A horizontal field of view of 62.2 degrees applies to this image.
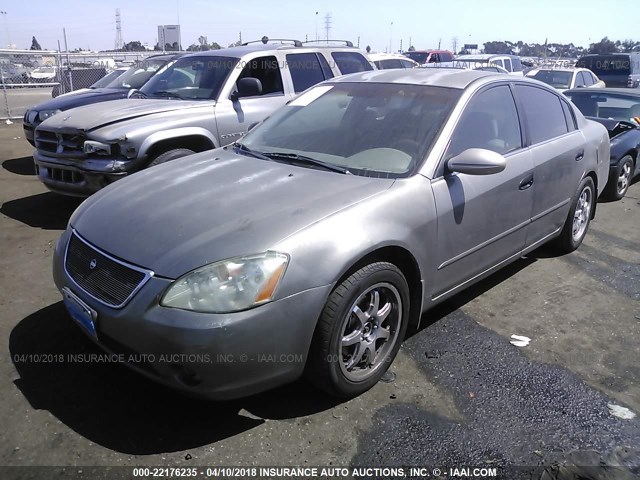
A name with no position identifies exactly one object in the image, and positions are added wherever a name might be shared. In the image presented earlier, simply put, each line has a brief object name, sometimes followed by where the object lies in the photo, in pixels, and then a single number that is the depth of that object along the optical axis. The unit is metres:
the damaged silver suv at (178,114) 5.52
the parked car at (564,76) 13.89
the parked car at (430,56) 23.92
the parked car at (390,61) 12.37
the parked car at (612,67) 19.52
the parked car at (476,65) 16.71
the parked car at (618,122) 7.15
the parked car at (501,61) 19.17
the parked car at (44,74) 22.77
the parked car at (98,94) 8.45
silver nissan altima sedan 2.41
